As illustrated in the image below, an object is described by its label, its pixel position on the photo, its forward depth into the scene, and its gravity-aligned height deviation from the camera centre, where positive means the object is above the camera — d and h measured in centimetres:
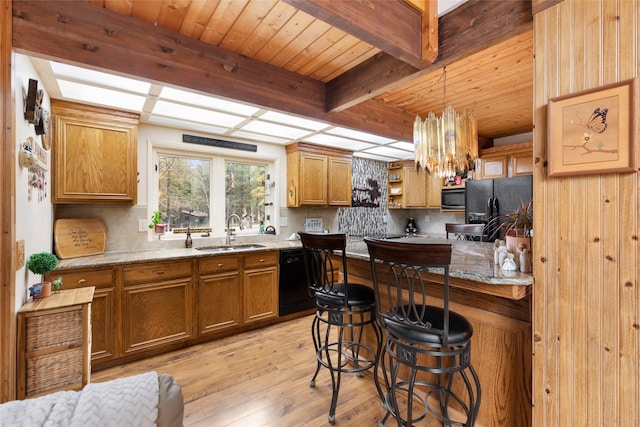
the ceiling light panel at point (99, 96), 217 +97
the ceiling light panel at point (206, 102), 227 +96
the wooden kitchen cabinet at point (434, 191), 494 +37
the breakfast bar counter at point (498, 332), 143 -68
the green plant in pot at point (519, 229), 161 -10
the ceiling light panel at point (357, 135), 327 +95
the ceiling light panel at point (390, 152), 423 +96
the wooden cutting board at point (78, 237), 251 -22
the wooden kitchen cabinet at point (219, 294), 289 -85
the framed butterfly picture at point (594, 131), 112 +34
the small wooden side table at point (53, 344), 165 -80
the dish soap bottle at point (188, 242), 331 -34
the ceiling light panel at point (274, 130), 307 +97
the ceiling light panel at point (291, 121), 276 +96
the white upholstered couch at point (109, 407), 63 -46
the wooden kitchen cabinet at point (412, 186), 513 +48
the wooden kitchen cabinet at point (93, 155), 242 +53
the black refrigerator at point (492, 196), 365 +22
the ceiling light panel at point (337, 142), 360 +96
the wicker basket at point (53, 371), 167 -97
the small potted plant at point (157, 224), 314 -12
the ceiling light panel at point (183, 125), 294 +98
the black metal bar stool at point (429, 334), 131 -61
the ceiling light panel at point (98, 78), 188 +96
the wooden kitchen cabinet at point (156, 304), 251 -85
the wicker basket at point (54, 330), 167 -72
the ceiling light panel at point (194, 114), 255 +96
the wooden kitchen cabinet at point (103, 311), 234 -82
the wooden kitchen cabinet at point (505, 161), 379 +73
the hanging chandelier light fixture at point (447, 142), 221 +57
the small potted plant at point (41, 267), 175 -33
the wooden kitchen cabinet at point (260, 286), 317 -84
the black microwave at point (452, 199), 449 +23
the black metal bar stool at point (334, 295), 182 -57
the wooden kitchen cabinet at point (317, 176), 397 +54
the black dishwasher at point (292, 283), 344 -88
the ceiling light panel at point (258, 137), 345 +98
